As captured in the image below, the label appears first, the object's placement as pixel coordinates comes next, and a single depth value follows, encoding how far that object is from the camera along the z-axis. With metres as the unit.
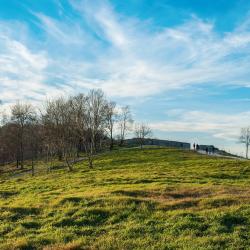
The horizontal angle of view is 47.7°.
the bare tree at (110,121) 69.55
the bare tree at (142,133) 82.20
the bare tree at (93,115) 49.52
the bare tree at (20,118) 53.01
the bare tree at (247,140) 68.98
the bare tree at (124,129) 81.40
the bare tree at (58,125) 45.42
